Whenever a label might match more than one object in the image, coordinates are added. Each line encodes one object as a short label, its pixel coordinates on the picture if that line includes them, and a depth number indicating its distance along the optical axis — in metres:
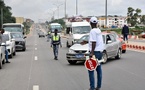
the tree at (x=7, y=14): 127.39
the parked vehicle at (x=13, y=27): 35.28
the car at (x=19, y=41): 27.58
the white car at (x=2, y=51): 15.59
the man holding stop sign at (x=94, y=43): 8.91
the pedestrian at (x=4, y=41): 18.00
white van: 29.17
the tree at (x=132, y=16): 109.12
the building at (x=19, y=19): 156.16
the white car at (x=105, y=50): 16.44
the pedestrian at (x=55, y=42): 19.94
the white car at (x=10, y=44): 20.74
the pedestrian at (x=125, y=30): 30.05
